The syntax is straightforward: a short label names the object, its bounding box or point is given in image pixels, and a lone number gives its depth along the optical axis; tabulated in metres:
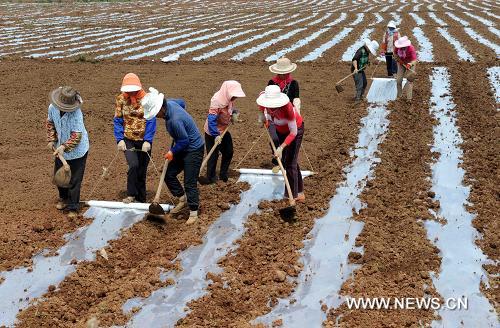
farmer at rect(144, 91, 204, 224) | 4.95
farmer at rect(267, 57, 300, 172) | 6.05
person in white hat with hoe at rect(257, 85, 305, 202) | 5.09
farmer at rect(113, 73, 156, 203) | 5.33
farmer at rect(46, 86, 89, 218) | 5.09
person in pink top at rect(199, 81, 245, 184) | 5.89
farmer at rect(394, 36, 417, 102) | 9.18
